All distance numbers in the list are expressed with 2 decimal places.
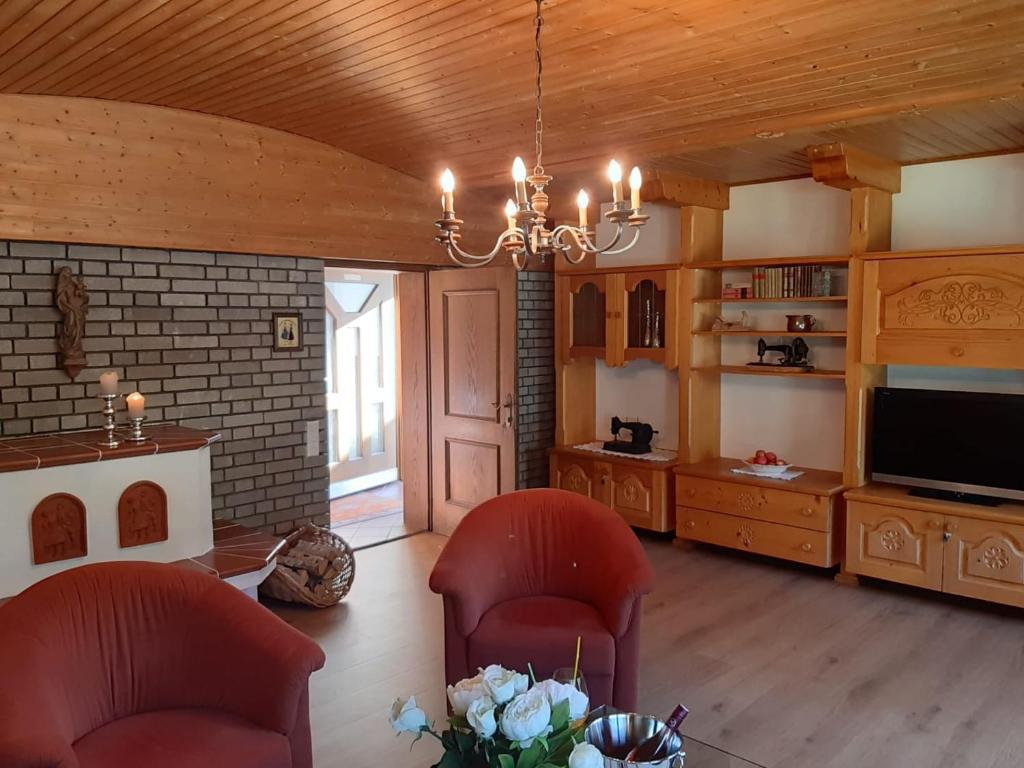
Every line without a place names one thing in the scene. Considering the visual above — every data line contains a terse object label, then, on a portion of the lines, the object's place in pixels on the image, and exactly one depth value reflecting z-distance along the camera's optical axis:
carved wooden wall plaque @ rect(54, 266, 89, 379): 3.99
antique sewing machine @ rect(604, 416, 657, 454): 5.57
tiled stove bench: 3.32
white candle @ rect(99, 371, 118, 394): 3.83
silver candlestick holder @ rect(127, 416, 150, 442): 3.79
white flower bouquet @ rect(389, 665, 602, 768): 1.54
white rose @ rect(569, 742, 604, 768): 1.51
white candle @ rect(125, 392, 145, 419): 3.75
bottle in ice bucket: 1.75
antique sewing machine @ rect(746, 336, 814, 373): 4.95
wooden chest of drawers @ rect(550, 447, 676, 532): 5.32
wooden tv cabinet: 4.00
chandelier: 2.31
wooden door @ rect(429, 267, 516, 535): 5.41
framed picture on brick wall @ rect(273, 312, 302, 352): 4.89
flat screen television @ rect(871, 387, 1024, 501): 4.13
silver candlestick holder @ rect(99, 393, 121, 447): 3.86
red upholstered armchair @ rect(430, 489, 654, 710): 2.81
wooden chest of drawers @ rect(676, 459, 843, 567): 4.60
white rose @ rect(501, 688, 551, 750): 1.54
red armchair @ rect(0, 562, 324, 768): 2.07
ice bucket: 1.82
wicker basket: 4.24
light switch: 5.09
